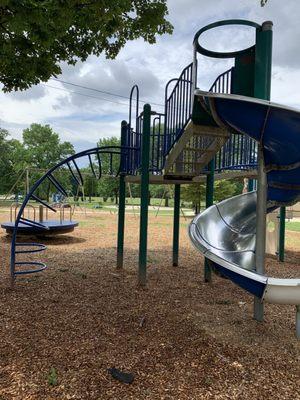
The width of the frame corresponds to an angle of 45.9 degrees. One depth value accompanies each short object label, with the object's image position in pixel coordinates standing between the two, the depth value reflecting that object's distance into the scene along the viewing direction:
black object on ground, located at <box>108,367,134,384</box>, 2.92
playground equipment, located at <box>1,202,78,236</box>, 11.02
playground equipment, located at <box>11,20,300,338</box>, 3.25
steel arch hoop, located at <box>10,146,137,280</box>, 5.46
